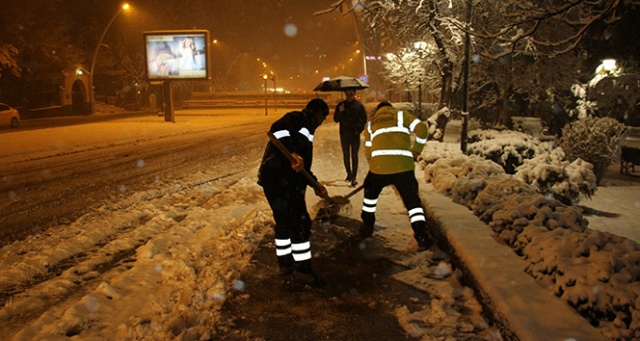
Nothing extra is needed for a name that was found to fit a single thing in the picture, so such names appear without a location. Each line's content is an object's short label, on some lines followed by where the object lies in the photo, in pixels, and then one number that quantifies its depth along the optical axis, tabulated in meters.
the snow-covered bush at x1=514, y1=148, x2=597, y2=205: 9.23
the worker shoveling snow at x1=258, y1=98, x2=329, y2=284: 4.62
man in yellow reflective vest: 5.67
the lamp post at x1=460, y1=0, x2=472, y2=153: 11.43
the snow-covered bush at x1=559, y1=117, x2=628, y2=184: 13.11
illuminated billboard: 26.22
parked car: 25.56
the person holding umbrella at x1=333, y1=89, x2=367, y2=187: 8.81
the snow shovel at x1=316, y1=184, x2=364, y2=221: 6.64
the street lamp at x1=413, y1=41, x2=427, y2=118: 16.19
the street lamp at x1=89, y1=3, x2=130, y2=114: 29.25
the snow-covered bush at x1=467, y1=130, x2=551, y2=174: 11.36
